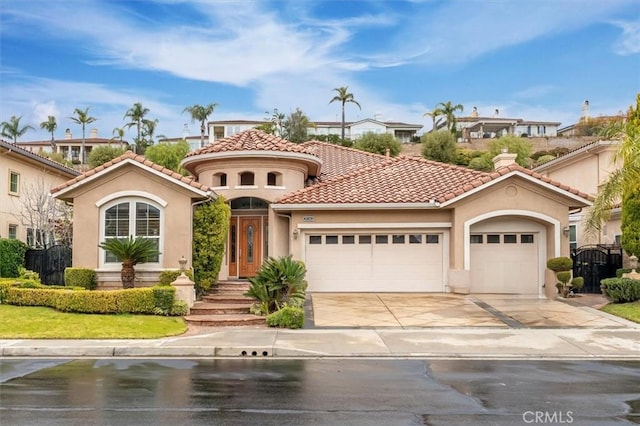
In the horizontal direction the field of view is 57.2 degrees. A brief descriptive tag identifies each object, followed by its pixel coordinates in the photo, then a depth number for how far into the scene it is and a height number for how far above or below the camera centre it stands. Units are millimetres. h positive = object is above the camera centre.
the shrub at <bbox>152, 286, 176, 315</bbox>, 16250 -1319
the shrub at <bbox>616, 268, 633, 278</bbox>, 19297 -652
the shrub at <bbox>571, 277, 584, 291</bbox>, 19750 -1050
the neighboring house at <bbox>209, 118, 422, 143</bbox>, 87938 +18856
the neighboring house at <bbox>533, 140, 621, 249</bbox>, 25484 +3769
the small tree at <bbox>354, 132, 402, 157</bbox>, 58781 +10979
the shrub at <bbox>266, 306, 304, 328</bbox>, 14977 -1718
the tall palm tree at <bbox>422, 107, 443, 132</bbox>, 73931 +17450
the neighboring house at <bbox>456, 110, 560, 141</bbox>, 86375 +18962
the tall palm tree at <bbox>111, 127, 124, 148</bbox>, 75656 +15332
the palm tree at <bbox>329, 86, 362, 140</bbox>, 74625 +19759
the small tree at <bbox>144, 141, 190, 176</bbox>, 53750 +9186
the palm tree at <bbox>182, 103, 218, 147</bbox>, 70938 +16947
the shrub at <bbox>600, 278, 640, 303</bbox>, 17641 -1146
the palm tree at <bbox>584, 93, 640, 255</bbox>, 17578 +2255
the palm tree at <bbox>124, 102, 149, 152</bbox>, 74188 +17209
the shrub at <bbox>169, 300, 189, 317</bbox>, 16359 -1606
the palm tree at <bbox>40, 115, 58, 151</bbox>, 83312 +17871
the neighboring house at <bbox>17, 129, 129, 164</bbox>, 85688 +15991
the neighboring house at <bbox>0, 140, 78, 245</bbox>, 25500 +3202
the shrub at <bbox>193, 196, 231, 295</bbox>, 18594 +264
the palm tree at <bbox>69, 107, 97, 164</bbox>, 77875 +17665
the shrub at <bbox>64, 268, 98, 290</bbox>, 17953 -818
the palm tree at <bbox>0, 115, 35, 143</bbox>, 74125 +15558
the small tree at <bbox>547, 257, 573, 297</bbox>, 19609 -649
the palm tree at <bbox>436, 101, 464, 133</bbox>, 72812 +17477
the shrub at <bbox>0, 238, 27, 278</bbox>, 21172 -217
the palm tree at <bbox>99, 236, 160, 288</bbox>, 17500 -24
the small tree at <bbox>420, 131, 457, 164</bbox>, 58500 +10407
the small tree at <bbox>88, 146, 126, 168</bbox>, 58750 +9766
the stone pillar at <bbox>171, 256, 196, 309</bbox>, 16688 -1049
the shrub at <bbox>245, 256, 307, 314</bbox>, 16359 -945
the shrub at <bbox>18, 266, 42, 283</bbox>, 19438 -804
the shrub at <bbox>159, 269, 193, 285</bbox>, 17625 -741
